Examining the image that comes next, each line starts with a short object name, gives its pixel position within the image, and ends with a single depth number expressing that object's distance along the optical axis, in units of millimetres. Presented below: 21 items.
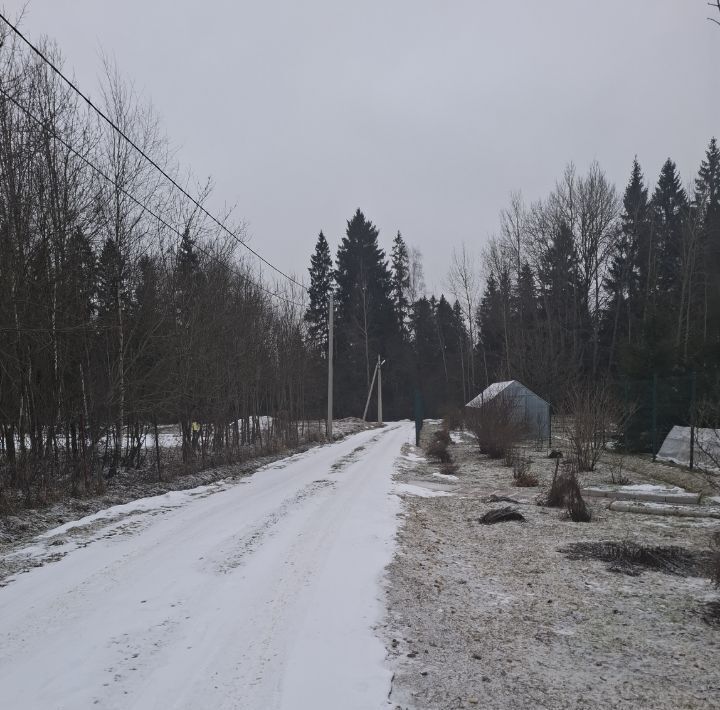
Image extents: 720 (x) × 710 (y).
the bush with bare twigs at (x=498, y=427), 17234
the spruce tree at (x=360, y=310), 58406
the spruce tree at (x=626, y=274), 41344
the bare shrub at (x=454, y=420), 32331
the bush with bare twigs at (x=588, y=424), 12898
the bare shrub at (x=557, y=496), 9133
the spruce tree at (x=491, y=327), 45312
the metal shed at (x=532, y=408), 22131
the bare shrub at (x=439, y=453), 17353
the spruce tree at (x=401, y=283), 63844
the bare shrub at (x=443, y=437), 22341
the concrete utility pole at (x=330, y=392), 27156
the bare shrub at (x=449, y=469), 14289
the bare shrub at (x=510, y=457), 15188
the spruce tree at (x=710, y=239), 28891
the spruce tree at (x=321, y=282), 58344
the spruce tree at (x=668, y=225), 41047
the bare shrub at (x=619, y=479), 11358
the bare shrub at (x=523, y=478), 11695
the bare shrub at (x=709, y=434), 11239
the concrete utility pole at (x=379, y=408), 47625
